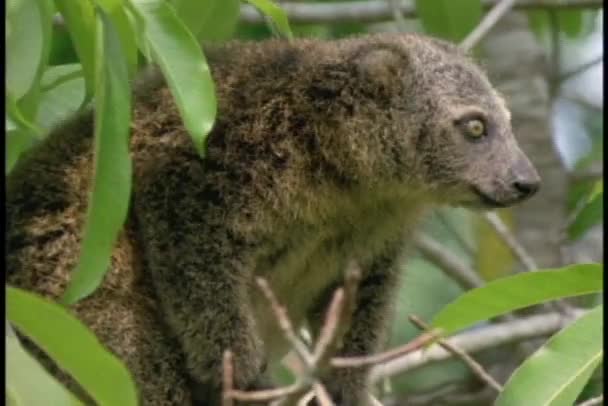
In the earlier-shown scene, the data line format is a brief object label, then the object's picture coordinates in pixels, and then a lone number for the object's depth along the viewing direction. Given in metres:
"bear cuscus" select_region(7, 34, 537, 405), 10.96
